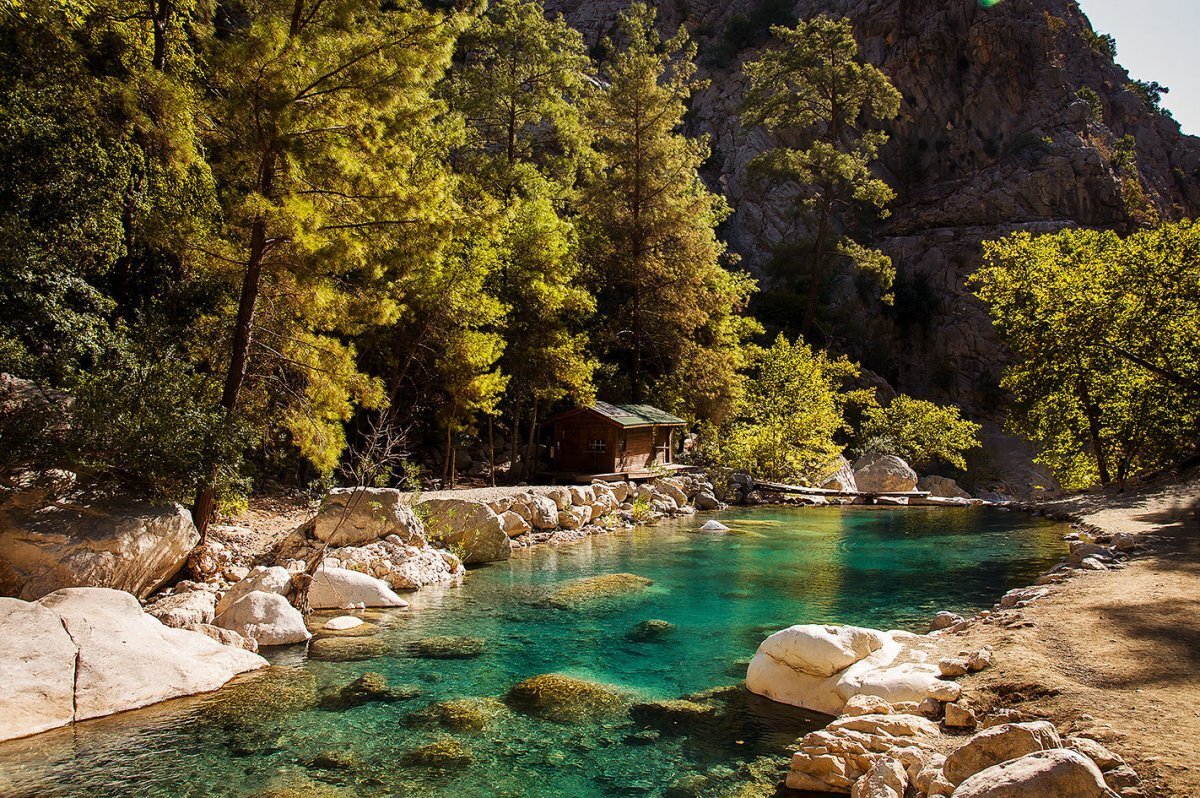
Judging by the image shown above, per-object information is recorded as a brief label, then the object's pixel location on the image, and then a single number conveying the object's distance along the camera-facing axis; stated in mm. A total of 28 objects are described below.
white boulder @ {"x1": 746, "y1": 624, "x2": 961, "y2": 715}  6672
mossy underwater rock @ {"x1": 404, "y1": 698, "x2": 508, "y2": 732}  6461
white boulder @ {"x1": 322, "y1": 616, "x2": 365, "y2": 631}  9320
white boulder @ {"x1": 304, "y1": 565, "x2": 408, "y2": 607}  10320
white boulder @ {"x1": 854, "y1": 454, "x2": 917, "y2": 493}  26109
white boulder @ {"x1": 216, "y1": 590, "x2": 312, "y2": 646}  8570
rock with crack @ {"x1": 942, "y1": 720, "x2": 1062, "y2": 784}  4418
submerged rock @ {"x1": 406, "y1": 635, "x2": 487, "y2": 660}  8352
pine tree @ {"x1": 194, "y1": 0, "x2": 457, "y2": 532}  9695
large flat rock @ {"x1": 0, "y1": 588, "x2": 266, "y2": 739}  6074
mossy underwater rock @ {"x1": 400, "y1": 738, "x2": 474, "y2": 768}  5727
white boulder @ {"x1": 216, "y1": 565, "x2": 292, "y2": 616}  9375
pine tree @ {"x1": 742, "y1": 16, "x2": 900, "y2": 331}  31594
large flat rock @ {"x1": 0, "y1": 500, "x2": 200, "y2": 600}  7965
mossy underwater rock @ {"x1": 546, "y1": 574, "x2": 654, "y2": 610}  10914
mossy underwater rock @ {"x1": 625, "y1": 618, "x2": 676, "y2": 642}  9242
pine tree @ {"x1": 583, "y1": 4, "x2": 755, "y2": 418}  26328
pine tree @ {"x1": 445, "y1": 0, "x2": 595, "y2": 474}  21781
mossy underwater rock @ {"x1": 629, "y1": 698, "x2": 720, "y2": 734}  6496
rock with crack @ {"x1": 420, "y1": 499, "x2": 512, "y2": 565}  13922
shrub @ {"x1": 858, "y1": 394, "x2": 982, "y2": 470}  29094
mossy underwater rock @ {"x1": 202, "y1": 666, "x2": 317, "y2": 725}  6559
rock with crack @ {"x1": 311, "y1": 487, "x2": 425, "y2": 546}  12000
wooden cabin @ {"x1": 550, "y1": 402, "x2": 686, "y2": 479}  22688
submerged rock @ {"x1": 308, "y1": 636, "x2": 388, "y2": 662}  8211
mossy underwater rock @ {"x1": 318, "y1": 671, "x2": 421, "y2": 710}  6883
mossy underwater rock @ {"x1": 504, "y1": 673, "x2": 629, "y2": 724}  6770
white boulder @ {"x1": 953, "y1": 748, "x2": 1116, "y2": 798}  3822
